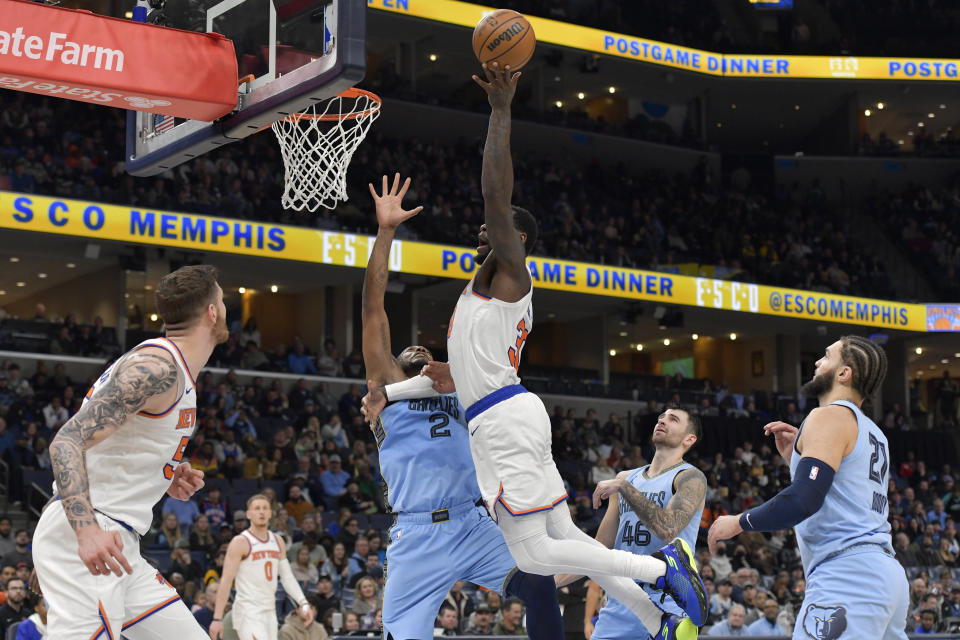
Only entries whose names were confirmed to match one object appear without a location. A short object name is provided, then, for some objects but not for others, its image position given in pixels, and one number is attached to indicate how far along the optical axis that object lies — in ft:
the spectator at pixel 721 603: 49.42
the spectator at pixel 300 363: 76.89
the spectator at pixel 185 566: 43.01
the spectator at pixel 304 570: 45.70
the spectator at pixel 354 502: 56.80
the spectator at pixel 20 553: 40.29
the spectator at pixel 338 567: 46.75
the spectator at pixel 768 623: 42.39
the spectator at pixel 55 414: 57.00
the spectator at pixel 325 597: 41.68
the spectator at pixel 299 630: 36.78
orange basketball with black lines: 17.53
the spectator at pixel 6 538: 44.65
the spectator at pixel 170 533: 47.98
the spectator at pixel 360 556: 47.42
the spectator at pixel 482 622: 42.09
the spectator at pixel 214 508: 50.65
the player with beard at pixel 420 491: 19.31
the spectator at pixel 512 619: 41.81
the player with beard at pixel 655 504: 19.88
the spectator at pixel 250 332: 79.77
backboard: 21.26
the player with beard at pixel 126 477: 13.57
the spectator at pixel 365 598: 42.83
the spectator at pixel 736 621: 42.80
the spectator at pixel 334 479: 58.39
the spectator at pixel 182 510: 51.08
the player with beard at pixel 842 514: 15.66
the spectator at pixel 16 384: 59.83
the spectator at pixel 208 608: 37.19
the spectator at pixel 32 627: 30.01
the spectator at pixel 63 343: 68.18
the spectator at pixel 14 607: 35.45
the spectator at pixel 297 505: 54.29
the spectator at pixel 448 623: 41.98
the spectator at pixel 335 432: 65.05
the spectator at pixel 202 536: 47.34
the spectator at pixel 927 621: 49.24
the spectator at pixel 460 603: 43.14
